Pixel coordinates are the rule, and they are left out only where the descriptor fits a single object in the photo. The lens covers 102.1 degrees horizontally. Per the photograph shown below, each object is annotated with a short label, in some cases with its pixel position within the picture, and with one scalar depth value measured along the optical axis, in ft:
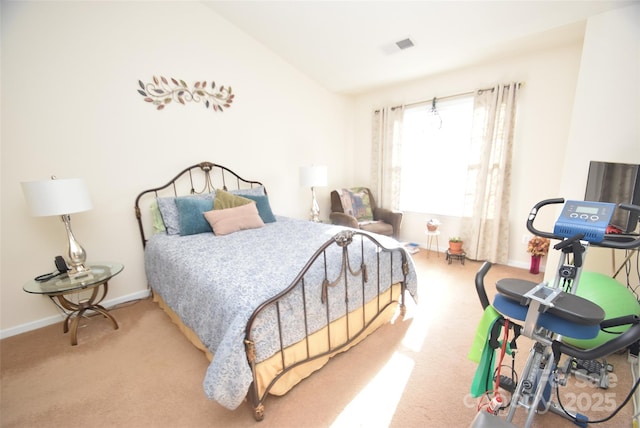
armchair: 11.84
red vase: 9.45
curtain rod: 10.01
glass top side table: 6.10
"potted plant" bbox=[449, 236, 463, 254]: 11.01
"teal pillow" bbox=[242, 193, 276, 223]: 9.53
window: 11.24
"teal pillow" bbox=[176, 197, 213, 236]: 8.04
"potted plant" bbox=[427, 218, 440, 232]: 11.48
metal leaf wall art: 8.31
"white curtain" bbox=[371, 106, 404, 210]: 12.76
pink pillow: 8.07
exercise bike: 2.73
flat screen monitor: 5.87
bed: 4.13
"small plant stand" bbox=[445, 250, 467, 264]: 10.99
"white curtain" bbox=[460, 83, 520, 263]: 9.78
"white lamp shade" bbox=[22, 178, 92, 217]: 5.85
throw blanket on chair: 12.60
